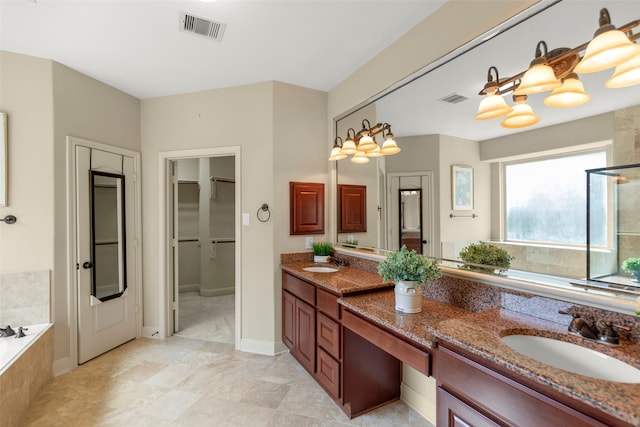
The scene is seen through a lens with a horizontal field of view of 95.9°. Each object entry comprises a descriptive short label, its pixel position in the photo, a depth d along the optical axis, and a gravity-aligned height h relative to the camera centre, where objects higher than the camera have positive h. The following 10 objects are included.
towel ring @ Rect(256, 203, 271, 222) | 2.93 +0.01
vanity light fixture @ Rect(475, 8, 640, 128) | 1.00 +0.55
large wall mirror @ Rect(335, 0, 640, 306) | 1.19 +0.34
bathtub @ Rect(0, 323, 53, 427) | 1.83 -1.10
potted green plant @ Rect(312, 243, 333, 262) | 3.02 -0.43
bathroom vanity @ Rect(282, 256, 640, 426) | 0.83 -0.59
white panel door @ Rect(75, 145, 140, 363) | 2.73 -0.39
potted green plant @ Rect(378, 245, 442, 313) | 1.59 -0.36
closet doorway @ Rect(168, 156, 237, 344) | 4.80 -0.35
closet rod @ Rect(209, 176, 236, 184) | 4.74 +0.56
